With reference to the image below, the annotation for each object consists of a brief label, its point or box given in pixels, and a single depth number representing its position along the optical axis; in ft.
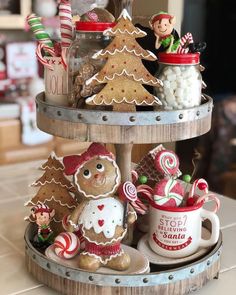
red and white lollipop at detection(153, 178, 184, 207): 2.83
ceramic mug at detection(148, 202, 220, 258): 2.80
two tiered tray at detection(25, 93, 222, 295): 2.50
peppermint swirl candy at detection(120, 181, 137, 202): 2.65
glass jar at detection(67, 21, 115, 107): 2.63
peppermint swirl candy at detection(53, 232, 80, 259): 2.75
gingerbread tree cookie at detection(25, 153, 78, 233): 3.07
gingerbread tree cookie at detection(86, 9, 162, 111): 2.52
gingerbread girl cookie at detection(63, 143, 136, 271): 2.60
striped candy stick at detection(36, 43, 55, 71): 2.81
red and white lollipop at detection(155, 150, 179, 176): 2.94
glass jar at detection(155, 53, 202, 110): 2.62
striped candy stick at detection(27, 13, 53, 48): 2.84
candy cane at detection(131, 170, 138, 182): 3.17
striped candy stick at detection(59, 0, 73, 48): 2.80
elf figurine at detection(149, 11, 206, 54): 2.70
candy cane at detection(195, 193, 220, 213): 2.86
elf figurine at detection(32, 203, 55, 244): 3.00
